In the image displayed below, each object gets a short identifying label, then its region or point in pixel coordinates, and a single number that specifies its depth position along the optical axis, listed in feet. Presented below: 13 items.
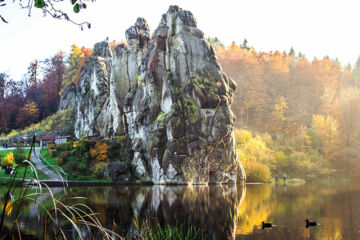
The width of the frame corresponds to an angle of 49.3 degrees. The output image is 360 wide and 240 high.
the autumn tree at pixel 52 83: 293.90
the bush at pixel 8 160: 154.30
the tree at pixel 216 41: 348.59
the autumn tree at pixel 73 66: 285.80
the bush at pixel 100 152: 158.40
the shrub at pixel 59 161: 156.87
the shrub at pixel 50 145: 182.80
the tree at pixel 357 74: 274.61
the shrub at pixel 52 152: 171.01
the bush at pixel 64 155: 163.69
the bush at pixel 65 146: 176.04
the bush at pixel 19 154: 160.45
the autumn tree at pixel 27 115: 280.10
